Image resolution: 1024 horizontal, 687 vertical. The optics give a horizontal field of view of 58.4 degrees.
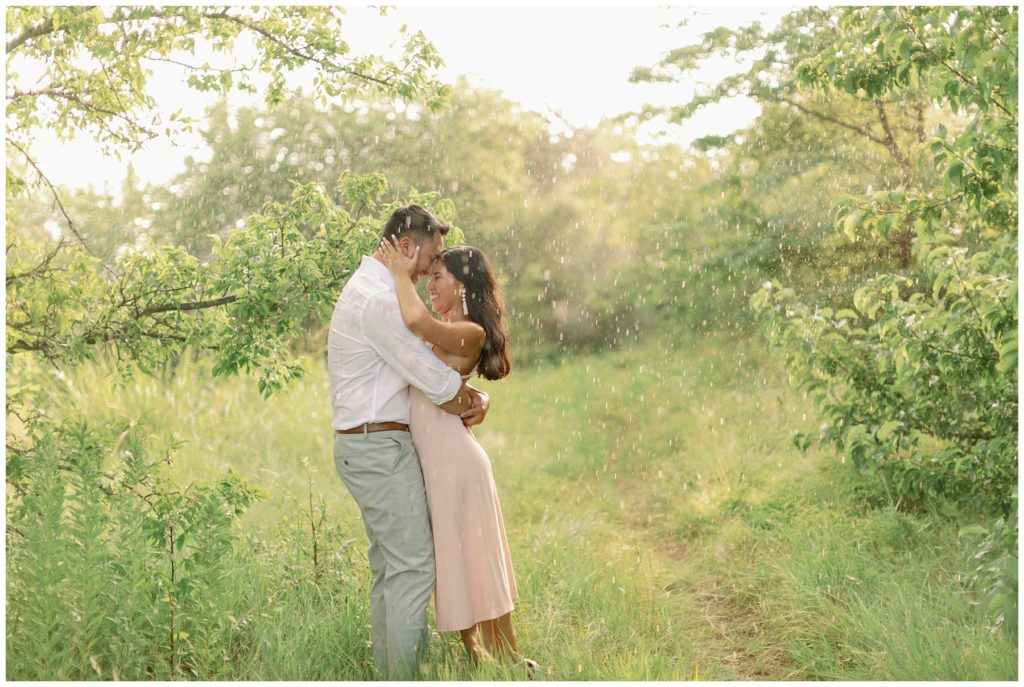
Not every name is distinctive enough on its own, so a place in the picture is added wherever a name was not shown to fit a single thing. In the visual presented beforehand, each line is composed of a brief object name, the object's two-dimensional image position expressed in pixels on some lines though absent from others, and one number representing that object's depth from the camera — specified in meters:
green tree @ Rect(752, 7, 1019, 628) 4.03
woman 4.32
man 4.23
